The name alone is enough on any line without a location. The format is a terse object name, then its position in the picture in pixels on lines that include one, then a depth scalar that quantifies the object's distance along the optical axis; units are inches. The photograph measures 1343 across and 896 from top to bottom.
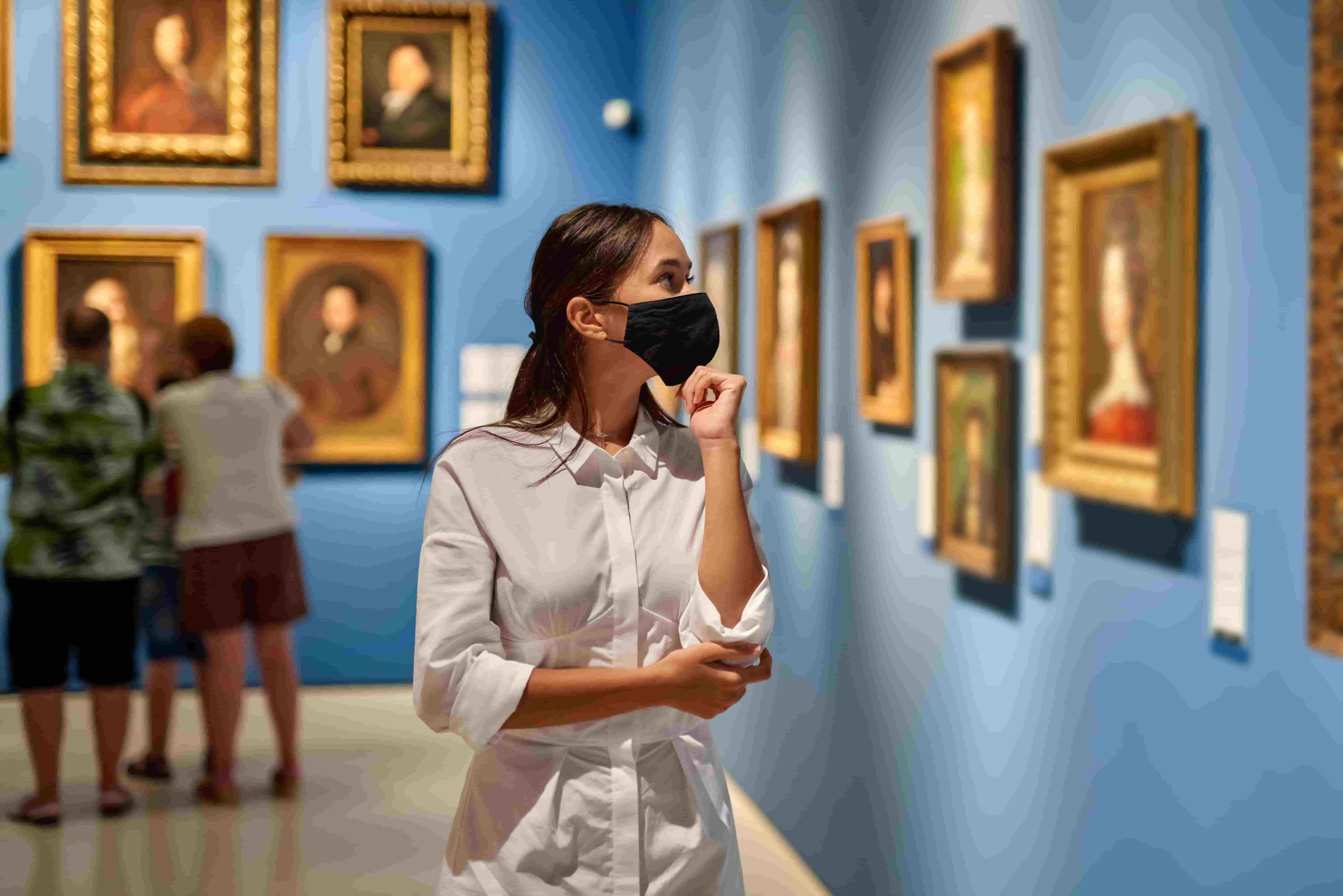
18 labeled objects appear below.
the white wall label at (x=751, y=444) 245.8
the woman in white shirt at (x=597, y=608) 75.0
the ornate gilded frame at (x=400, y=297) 339.6
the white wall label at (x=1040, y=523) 132.8
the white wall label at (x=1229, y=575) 99.4
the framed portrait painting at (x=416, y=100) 338.3
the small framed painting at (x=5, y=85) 327.9
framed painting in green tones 141.4
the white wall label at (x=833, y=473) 200.5
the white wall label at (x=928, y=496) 161.5
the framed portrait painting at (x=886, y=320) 168.6
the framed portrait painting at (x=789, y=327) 207.3
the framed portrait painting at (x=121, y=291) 329.4
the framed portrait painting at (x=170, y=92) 331.0
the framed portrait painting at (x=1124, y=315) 106.0
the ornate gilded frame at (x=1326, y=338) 87.8
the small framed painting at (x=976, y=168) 139.6
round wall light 346.3
